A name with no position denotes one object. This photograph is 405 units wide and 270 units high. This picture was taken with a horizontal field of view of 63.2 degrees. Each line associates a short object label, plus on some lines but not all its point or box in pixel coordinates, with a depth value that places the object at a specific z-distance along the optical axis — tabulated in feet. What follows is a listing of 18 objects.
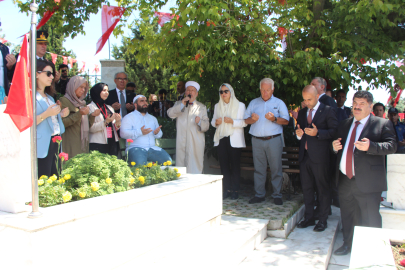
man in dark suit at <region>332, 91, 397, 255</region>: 11.85
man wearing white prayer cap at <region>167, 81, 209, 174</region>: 19.31
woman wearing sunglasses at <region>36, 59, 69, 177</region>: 10.97
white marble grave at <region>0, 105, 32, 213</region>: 8.05
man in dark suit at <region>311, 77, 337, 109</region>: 15.87
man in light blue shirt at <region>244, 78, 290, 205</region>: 17.83
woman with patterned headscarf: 14.74
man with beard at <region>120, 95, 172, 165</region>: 16.51
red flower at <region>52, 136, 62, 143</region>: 10.91
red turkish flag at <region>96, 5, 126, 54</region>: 25.62
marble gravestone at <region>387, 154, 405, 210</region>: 12.20
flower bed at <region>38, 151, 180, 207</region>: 8.89
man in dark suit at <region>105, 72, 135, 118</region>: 19.40
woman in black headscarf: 16.10
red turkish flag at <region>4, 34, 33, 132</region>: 7.52
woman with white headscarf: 18.80
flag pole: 7.12
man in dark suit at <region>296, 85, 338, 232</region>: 14.84
